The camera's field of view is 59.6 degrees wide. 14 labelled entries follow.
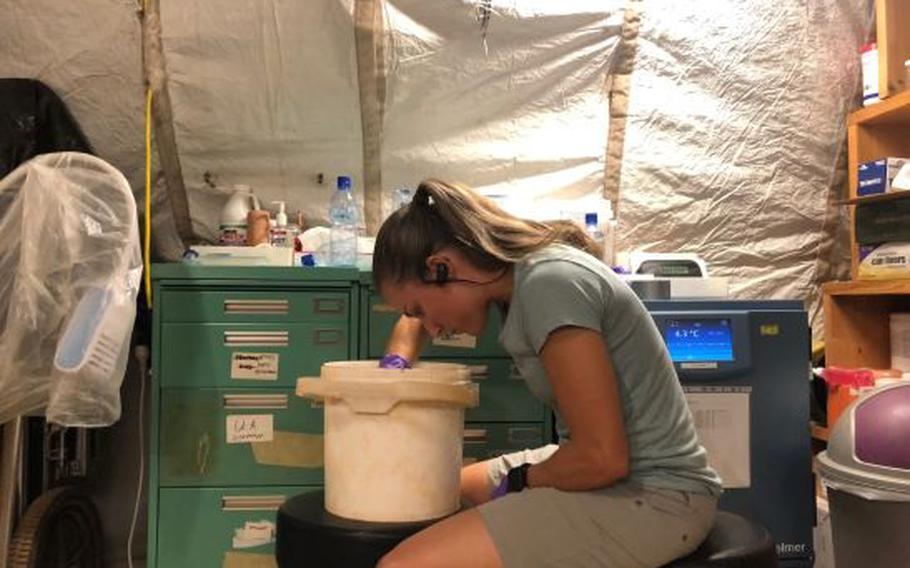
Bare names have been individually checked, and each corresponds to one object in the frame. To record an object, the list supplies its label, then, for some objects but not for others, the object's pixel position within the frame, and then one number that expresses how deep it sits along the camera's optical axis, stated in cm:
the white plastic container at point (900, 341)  238
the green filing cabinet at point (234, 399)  198
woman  123
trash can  157
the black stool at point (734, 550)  123
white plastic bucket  141
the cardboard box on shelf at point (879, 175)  230
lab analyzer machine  196
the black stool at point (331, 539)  130
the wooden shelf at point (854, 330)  251
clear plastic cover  157
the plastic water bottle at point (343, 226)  227
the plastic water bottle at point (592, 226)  240
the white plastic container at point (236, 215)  232
